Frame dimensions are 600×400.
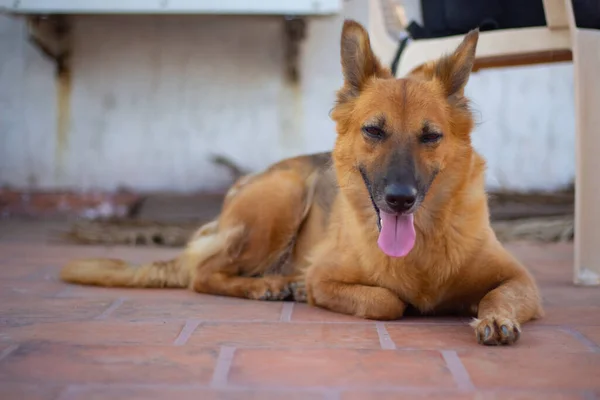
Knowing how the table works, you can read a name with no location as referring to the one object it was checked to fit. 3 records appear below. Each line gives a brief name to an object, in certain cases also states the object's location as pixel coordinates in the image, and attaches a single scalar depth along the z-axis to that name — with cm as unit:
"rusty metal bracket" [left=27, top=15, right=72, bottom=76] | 572
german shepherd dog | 262
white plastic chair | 337
